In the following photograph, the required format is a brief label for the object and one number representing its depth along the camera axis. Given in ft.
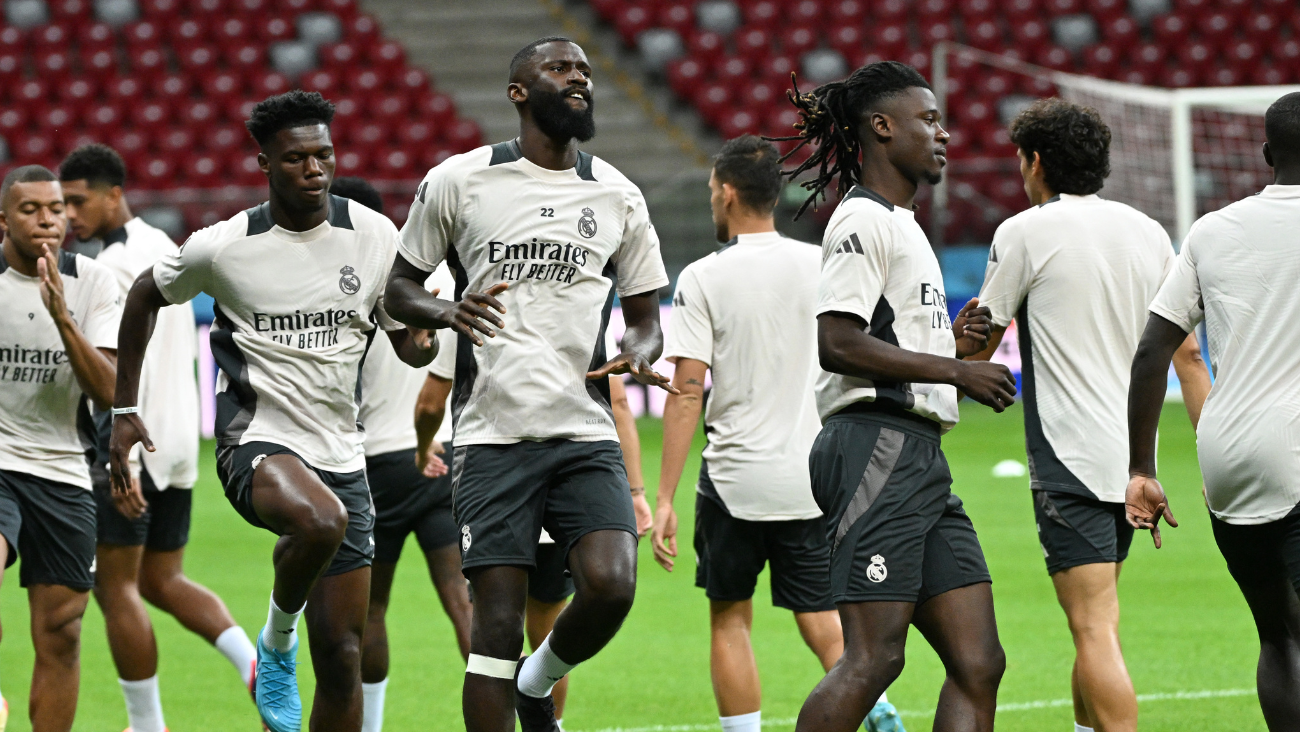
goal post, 113.91
